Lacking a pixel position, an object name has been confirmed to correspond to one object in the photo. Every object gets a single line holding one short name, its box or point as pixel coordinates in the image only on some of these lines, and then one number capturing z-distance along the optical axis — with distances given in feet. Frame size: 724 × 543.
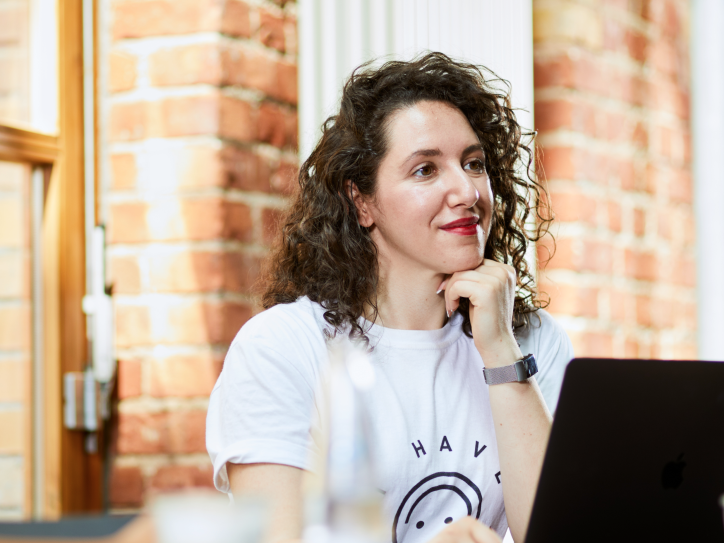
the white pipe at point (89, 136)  9.38
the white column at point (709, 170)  12.09
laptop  7.20
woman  8.45
